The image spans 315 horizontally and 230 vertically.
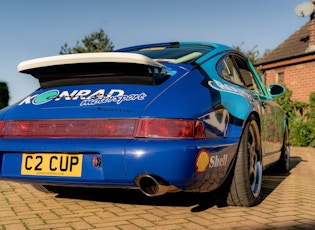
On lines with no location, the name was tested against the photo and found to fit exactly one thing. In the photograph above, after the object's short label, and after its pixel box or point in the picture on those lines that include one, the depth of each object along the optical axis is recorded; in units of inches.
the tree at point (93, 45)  1553.9
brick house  565.3
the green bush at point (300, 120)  479.8
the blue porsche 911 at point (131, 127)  95.7
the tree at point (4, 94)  621.6
